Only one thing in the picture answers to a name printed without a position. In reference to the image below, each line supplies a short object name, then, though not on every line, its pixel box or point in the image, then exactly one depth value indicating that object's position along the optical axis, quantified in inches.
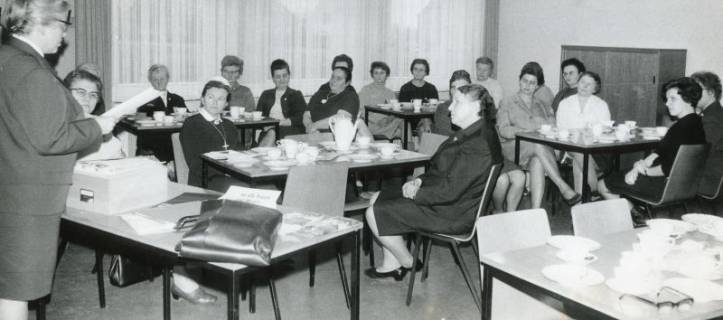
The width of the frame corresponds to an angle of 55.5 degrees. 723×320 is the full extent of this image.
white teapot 170.8
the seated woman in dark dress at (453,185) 142.3
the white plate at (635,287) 74.3
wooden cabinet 266.8
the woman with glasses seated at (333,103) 226.7
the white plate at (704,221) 102.0
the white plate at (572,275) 76.9
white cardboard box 106.4
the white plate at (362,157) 161.8
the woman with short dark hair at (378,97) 284.4
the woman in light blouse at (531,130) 213.0
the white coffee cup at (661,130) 207.6
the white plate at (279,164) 150.9
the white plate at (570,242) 88.9
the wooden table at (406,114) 265.4
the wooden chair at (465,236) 136.4
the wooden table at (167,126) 211.5
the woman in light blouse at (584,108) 225.0
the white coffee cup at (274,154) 157.5
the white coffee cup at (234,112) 234.5
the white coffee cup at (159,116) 219.8
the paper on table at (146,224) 97.5
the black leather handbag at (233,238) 83.8
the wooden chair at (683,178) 167.0
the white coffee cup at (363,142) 176.2
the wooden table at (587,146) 187.5
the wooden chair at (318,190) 133.5
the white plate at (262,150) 168.4
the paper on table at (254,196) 106.7
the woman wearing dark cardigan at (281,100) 259.0
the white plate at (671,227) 90.0
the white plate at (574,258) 82.5
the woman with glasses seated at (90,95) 149.2
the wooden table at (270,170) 146.0
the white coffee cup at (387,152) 165.9
